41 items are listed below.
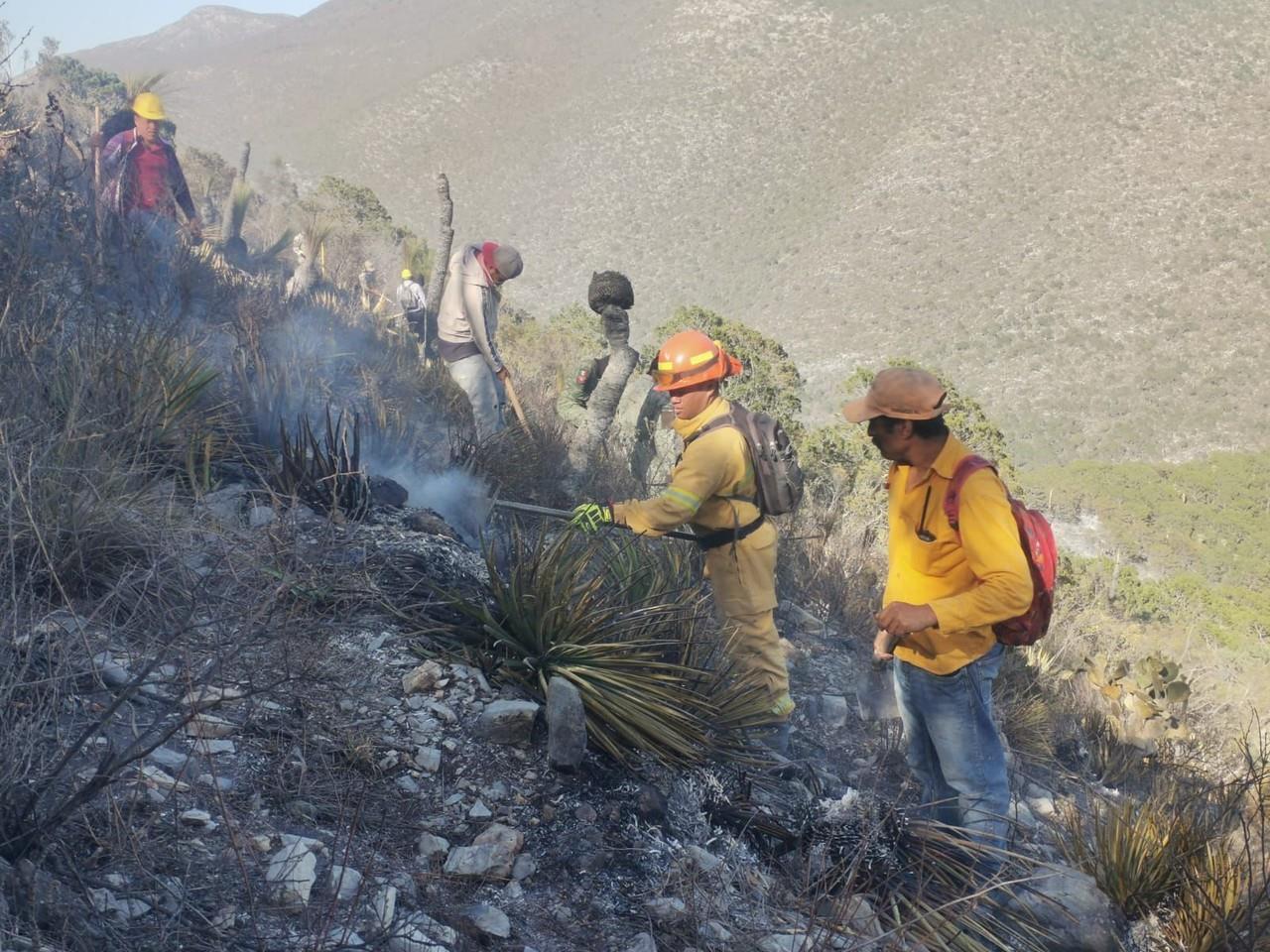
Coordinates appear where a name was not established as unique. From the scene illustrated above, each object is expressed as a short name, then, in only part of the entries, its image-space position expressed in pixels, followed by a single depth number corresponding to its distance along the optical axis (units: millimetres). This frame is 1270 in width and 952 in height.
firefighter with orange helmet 4426
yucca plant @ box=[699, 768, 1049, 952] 3420
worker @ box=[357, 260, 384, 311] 13445
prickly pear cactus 7941
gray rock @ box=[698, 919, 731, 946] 3312
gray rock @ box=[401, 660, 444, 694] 4207
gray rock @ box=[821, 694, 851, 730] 6355
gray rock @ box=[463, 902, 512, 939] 3143
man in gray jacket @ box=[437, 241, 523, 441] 7238
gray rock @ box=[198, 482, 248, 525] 4922
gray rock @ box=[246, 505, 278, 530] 5043
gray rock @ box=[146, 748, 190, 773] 3322
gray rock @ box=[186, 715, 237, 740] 3578
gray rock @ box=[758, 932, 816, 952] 3227
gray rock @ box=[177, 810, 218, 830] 3113
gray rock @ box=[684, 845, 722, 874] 3729
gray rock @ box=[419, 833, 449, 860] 3426
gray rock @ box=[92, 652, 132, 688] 3611
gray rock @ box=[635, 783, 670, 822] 3965
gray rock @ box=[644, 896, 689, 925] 3406
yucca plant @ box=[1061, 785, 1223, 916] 4191
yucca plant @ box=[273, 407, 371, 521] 5465
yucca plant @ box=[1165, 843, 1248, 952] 3725
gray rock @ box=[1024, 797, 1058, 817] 5883
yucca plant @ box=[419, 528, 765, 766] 4195
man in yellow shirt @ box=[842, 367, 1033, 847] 3494
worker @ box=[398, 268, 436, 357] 12055
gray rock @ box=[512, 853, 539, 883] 3496
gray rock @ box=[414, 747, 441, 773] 3844
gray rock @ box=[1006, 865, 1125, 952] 3748
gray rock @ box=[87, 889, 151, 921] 2574
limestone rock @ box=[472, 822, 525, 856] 3541
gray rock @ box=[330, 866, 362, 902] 2991
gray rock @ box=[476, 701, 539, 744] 4055
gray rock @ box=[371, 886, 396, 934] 2818
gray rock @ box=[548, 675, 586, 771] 3941
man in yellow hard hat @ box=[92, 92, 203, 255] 8648
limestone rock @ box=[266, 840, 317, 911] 2836
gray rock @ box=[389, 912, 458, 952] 2820
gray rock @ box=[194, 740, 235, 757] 3534
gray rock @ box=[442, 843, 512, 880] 3408
